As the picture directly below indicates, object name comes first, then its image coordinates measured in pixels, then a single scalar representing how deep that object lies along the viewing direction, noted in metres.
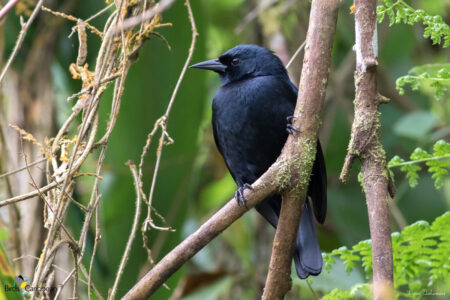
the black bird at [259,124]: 5.91
